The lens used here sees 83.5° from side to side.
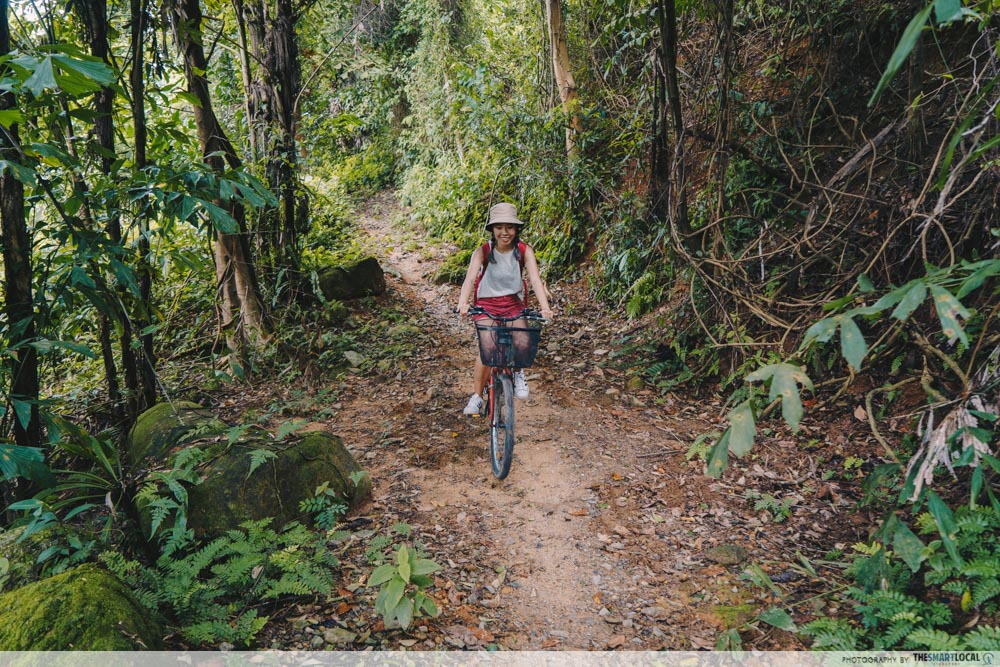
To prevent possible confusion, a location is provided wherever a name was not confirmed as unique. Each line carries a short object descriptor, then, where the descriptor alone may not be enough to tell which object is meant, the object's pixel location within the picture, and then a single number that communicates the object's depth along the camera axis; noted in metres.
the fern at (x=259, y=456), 3.75
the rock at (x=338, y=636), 3.03
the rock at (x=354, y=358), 7.39
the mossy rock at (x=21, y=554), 3.12
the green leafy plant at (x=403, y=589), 3.01
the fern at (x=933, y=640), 2.51
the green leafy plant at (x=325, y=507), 3.96
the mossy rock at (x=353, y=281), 9.02
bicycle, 4.48
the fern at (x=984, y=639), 2.42
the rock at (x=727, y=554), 3.65
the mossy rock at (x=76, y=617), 2.41
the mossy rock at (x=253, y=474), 3.69
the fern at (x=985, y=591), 2.62
